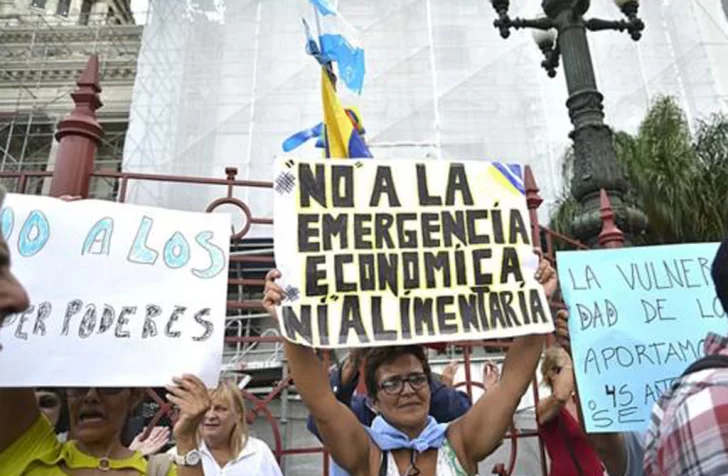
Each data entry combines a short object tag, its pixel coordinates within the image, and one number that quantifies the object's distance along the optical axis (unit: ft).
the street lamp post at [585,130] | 13.47
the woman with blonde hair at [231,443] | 8.25
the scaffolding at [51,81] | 52.85
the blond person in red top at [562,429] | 8.16
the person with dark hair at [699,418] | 4.08
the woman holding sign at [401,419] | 6.00
